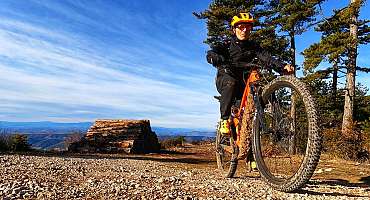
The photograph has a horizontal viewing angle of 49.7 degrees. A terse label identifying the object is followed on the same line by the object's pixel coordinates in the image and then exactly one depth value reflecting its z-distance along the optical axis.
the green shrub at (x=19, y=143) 18.66
